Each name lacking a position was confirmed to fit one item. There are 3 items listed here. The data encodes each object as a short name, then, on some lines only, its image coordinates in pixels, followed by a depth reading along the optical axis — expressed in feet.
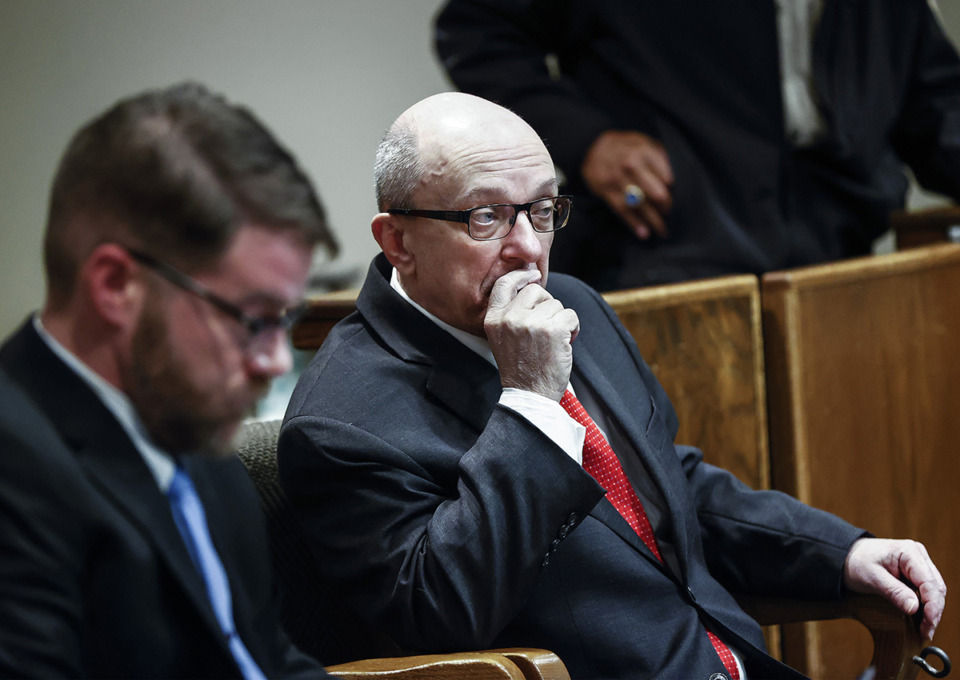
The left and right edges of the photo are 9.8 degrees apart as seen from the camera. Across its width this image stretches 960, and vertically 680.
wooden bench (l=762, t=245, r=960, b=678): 19.61
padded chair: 17.38
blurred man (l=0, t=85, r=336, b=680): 15.59
